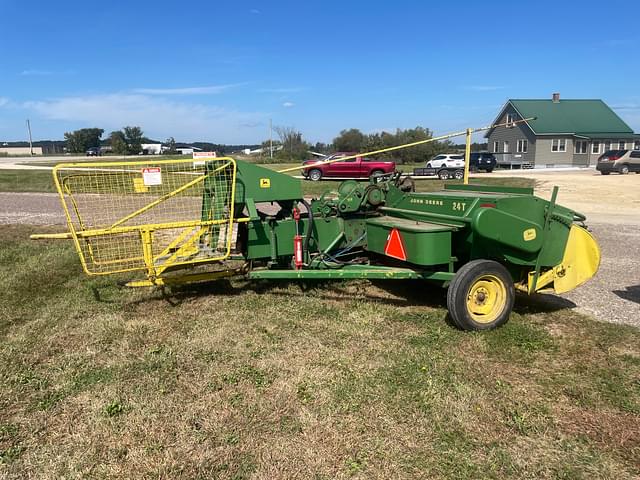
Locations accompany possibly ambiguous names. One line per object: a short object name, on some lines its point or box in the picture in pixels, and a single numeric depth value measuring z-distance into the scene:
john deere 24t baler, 4.24
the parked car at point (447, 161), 30.74
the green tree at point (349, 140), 55.78
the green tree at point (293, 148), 53.81
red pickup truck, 24.78
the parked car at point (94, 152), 66.81
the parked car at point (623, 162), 28.08
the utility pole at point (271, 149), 54.68
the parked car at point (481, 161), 31.97
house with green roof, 39.81
